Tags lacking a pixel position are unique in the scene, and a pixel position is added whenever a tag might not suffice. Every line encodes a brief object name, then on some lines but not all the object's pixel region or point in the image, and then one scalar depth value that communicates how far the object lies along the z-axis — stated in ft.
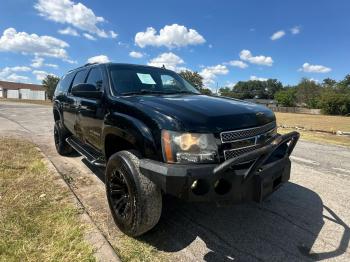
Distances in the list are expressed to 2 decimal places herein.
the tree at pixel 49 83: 277.15
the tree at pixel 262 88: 473.67
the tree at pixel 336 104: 198.59
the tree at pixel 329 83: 332.88
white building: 289.49
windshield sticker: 14.05
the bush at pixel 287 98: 323.37
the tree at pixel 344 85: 291.79
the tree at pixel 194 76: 180.75
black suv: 8.84
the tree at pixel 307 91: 326.03
